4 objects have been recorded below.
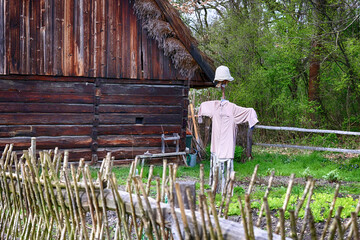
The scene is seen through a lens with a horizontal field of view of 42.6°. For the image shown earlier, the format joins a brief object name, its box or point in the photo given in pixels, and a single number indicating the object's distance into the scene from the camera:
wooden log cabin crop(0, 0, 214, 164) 10.58
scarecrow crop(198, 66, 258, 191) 7.30
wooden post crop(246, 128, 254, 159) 12.80
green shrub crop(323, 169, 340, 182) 9.42
